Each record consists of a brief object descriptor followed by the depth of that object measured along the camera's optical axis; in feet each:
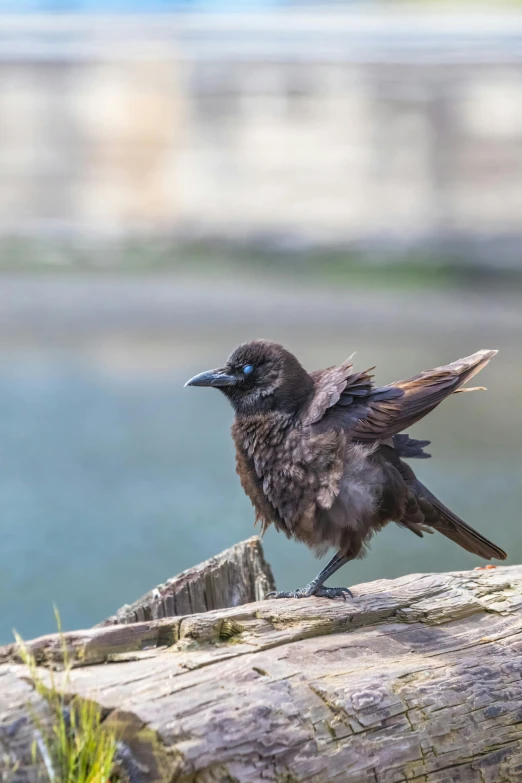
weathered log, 31.53
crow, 32.23
